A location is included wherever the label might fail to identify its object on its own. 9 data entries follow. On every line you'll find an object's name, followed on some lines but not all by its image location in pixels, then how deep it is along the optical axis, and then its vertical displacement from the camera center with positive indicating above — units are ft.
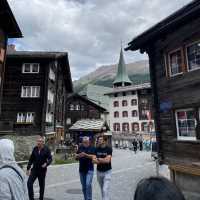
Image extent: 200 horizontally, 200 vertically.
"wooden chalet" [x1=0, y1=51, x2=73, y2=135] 76.95 +13.60
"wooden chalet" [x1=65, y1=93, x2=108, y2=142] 149.69 +14.49
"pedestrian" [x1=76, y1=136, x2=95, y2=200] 21.44 -3.19
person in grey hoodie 9.03 -1.81
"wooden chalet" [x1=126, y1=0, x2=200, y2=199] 29.73 +5.91
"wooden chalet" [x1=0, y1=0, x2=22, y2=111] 45.24 +22.46
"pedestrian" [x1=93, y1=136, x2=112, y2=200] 20.76 -3.09
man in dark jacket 22.33 -3.05
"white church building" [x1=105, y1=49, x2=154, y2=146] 181.88 +17.57
